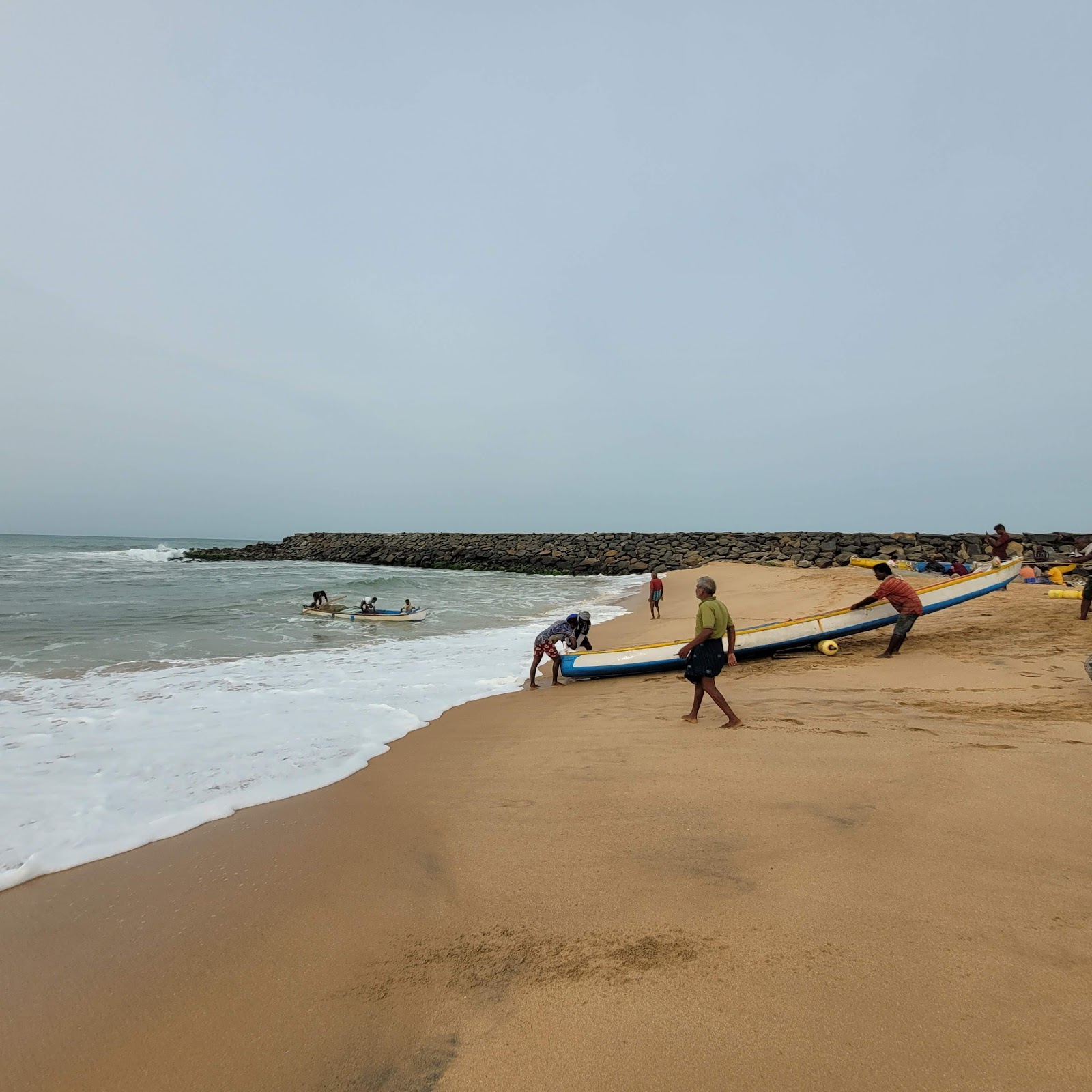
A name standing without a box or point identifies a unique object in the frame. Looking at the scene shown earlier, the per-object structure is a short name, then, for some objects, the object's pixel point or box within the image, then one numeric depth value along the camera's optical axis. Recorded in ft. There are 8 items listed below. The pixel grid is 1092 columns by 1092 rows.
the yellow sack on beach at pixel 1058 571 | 45.22
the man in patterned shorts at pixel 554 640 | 29.14
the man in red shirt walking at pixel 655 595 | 51.96
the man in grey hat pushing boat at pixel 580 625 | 29.73
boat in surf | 53.31
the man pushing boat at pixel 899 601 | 28.30
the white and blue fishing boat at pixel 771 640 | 29.04
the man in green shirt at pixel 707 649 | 19.26
